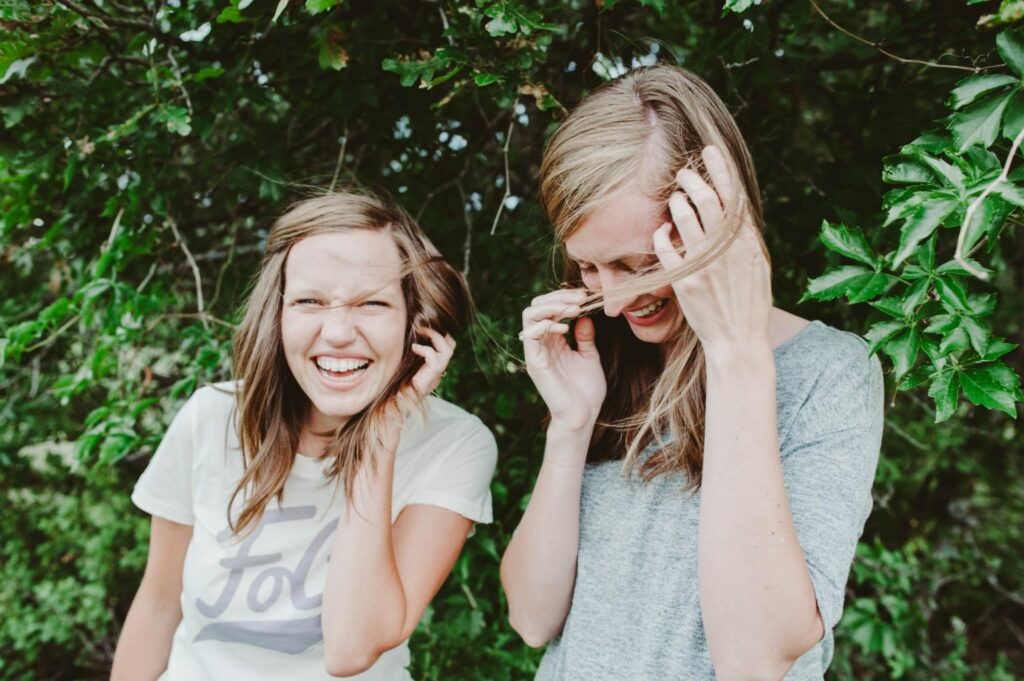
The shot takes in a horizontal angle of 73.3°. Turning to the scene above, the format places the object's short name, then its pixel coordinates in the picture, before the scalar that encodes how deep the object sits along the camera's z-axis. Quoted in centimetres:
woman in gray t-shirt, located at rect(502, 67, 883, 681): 118
